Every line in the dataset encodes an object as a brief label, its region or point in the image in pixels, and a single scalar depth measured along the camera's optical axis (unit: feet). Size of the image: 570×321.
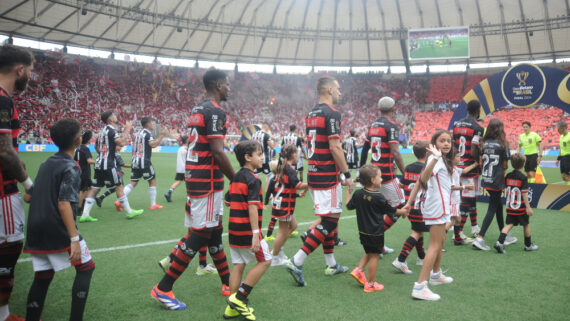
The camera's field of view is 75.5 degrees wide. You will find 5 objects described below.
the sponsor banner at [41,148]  79.62
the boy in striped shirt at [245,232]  10.86
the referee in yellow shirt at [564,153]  33.86
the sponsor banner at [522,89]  28.78
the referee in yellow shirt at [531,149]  37.27
